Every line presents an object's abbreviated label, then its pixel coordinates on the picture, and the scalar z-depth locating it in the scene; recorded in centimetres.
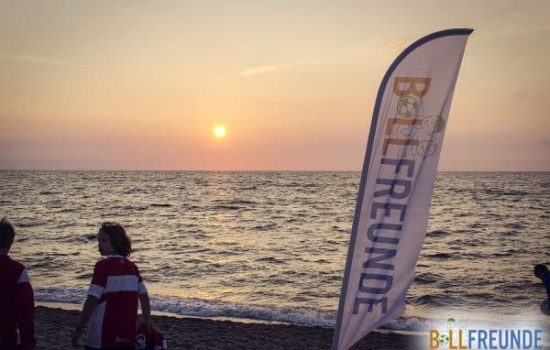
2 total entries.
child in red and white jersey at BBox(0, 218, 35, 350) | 374
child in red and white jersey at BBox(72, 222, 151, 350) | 384
